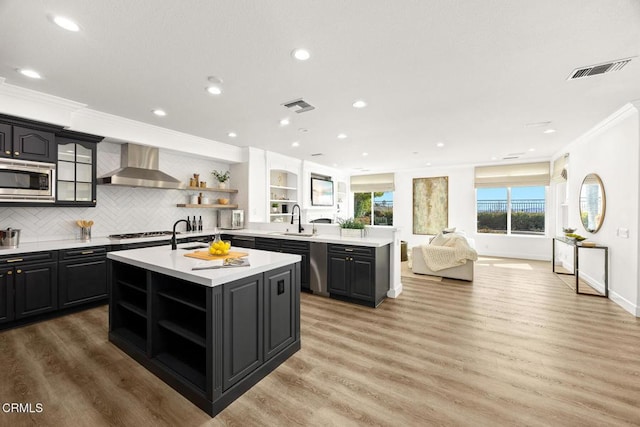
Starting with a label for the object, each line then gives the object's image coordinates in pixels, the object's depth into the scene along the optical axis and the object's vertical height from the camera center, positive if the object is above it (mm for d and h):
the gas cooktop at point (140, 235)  4303 -347
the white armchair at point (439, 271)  5214 -1042
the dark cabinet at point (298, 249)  4531 -597
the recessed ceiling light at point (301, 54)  2361 +1381
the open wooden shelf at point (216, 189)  5320 +495
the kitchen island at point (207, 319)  1929 -891
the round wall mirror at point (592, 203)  4402 +215
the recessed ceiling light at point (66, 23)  1965 +1373
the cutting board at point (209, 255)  2533 -392
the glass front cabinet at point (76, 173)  3727 +560
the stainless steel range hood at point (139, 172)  4071 +658
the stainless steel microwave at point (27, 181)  3172 +380
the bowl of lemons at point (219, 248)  2582 -322
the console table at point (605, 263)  4156 -730
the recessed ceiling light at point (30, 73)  2719 +1385
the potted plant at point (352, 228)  4438 -225
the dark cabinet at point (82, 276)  3480 -819
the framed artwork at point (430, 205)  8719 +318
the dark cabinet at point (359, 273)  3869 -851
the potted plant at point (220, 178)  5969 +780
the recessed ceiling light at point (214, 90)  3092 +1404
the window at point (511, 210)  7648 +145
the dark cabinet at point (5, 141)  3123 +806
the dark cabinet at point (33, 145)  3230 +823
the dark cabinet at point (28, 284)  3064 -825
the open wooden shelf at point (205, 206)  5227 +151
